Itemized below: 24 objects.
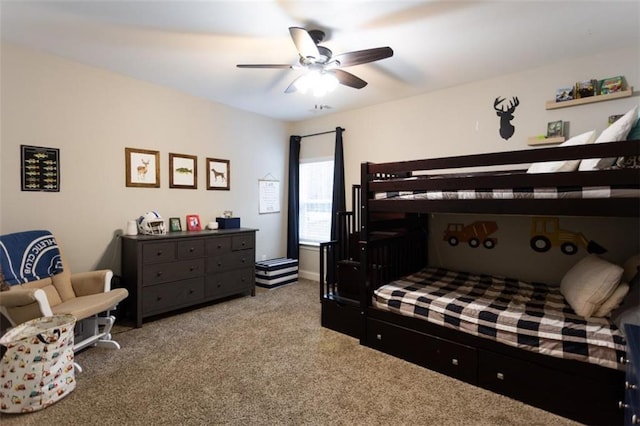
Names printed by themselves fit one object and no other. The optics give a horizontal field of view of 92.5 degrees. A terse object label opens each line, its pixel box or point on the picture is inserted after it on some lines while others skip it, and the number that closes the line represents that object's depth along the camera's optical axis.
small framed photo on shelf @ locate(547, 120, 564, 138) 2.82
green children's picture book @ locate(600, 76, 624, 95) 2.55
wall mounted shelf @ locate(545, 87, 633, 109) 2.53
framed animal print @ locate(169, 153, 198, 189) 3.67
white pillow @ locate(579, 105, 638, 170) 1.81
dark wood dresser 2.97
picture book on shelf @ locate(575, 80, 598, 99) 2.67
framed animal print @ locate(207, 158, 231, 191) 4.04
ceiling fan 2.03
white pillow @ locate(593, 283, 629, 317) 1.93
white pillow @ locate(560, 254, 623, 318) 1.95
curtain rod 4.50
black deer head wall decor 3.09
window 4.68
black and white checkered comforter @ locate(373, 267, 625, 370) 1.74
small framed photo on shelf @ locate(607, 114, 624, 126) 2.58
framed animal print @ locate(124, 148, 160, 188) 3.31
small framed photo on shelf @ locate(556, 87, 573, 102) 2.77
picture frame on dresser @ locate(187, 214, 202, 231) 3.80
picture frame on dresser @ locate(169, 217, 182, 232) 3.65
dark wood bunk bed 1.67
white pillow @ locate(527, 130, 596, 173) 1.97
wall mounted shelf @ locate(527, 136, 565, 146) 2.81
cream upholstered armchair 2.11
